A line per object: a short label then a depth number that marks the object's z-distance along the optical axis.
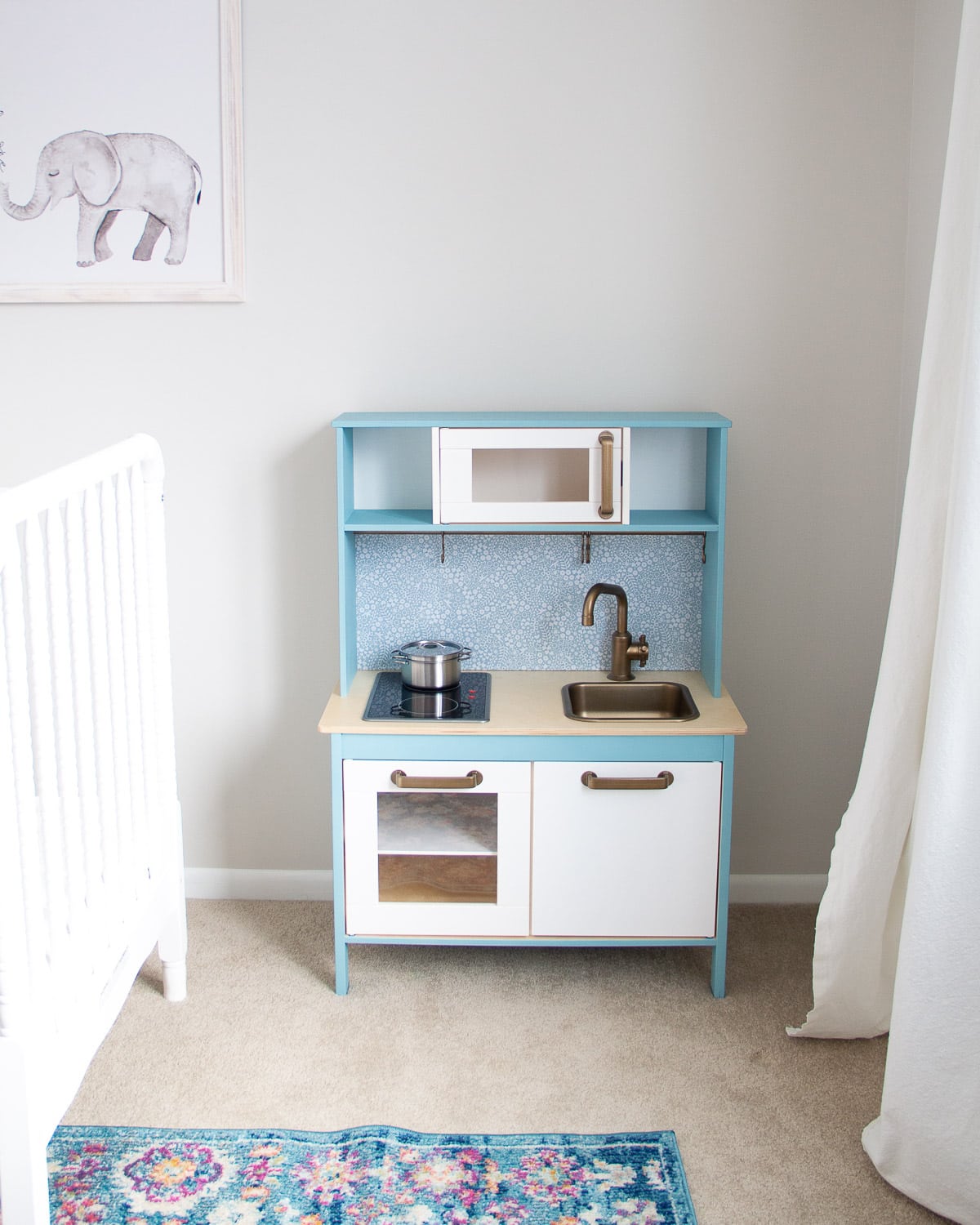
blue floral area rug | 1.94
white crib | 1.65
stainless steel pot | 2.62
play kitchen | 2.48
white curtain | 1.83
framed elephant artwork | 2.63
